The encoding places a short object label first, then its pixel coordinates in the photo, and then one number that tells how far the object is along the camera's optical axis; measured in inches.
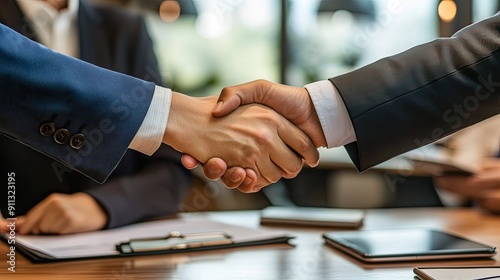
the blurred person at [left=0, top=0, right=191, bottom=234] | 66.7
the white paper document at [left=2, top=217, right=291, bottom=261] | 47.7
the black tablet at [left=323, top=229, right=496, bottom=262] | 46.2
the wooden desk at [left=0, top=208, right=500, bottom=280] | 42.5
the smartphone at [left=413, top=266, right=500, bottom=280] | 39.2
